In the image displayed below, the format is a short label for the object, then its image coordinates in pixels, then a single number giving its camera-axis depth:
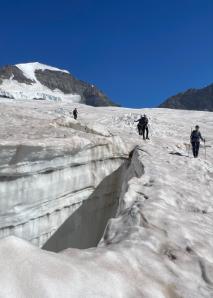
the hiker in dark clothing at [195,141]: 9.22
